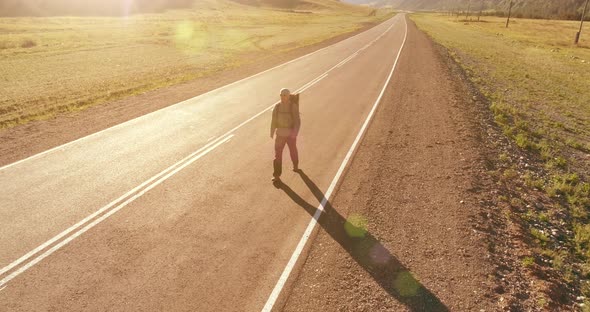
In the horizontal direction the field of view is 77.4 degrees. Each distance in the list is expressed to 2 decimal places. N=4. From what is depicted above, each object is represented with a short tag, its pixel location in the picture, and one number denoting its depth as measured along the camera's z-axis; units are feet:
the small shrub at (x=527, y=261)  19.42
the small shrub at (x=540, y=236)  21.72
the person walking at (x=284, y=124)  27.43
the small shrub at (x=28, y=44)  121.49
